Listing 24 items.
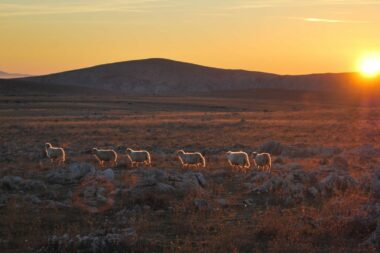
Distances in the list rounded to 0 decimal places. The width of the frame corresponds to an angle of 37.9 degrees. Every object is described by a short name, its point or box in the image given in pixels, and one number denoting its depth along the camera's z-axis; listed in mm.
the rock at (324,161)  21878
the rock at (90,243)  9539
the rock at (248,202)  13931
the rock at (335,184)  15164
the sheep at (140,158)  21562
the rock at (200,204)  12859
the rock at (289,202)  13763
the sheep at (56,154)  22488
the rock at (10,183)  15438
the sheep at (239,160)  20469
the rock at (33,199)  13523
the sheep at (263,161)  20188
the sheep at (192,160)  20812
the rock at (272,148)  26656
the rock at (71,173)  16812
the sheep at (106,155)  22109
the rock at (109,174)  16703
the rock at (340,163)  20281
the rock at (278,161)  22484
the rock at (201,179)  16253
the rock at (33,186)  15398
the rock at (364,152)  23938
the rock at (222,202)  13630
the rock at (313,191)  14688
